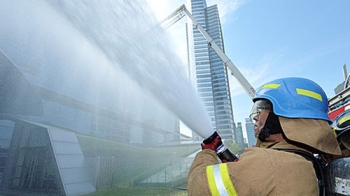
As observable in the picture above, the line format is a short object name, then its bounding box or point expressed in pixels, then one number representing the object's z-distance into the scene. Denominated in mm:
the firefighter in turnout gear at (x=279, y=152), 825
